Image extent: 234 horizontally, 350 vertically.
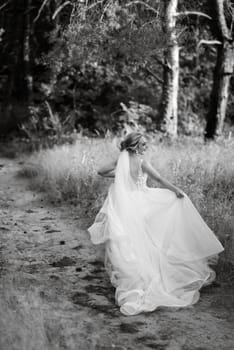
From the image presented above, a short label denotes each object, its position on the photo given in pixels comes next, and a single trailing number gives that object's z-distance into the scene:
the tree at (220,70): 12.71
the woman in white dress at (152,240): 5.32
